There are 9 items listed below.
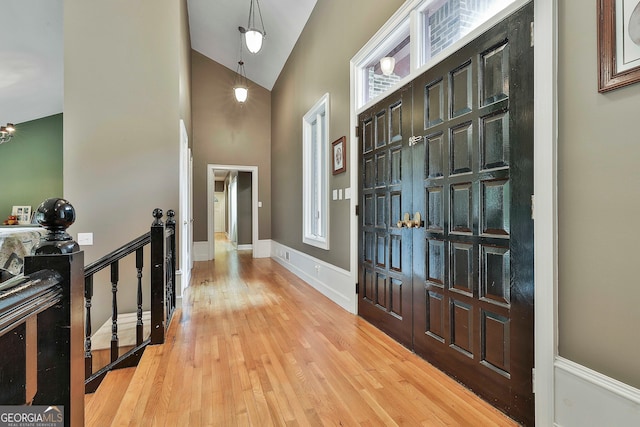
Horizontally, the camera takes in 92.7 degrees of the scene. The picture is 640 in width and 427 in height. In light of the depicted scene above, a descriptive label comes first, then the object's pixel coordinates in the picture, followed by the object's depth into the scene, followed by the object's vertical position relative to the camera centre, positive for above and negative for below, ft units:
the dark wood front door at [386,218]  7.46 -0.12
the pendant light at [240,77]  21.59 +10.10
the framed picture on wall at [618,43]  3.50 +2.01
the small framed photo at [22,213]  20.84 +0.18
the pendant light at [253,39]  12.89 +7.46
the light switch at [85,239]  10.01 -0.78
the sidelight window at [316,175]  12.53 +1.85
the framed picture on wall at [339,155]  10.70 +2.14
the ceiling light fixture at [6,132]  19.29 +5.39
